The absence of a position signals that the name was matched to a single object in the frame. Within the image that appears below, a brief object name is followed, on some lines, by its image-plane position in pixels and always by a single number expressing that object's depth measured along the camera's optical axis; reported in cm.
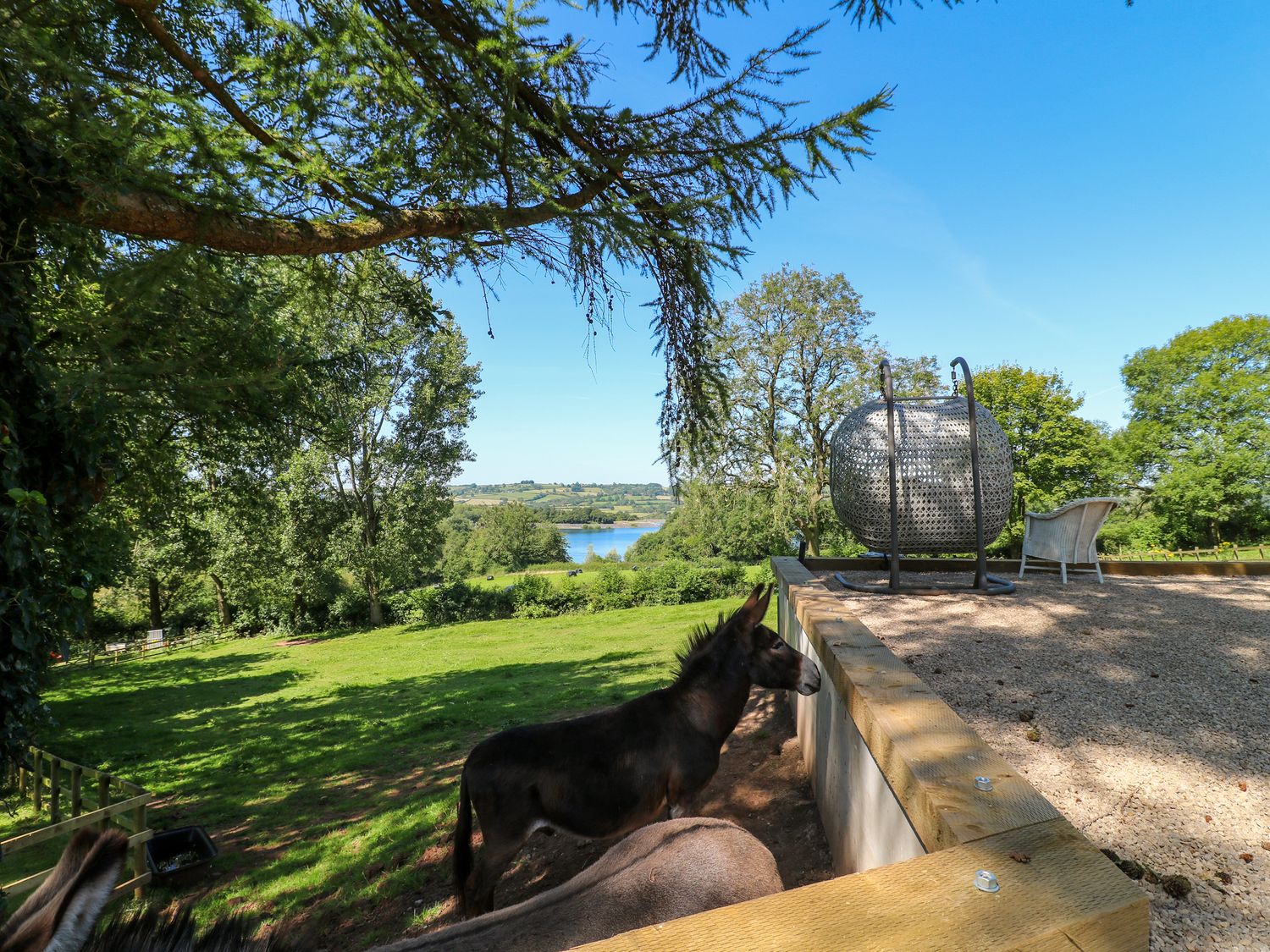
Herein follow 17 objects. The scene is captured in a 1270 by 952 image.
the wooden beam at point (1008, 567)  746
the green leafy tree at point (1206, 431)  2844
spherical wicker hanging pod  641
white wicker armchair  657
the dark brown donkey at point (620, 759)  321
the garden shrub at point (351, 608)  2747
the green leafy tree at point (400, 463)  2453
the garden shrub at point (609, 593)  2689
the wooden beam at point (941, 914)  104
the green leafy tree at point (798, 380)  2261
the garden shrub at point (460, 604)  2712
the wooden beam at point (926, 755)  155
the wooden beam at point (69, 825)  429
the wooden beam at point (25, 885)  381
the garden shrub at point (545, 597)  2670
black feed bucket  472
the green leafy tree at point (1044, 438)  3070
